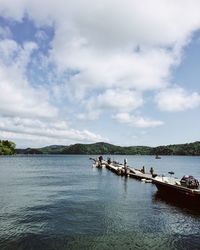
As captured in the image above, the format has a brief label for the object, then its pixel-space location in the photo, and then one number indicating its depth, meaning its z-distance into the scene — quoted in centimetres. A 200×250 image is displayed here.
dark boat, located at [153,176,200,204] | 2448
